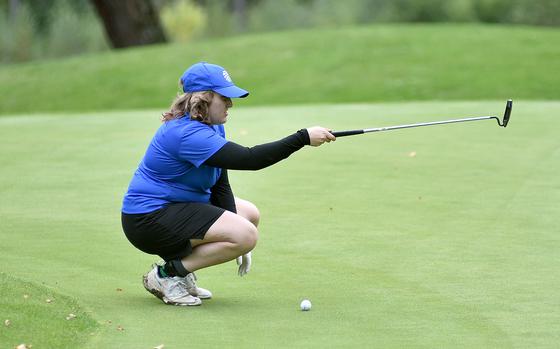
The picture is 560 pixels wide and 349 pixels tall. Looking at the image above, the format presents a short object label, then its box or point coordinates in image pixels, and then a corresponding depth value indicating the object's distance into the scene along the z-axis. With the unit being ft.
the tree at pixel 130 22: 198.39
